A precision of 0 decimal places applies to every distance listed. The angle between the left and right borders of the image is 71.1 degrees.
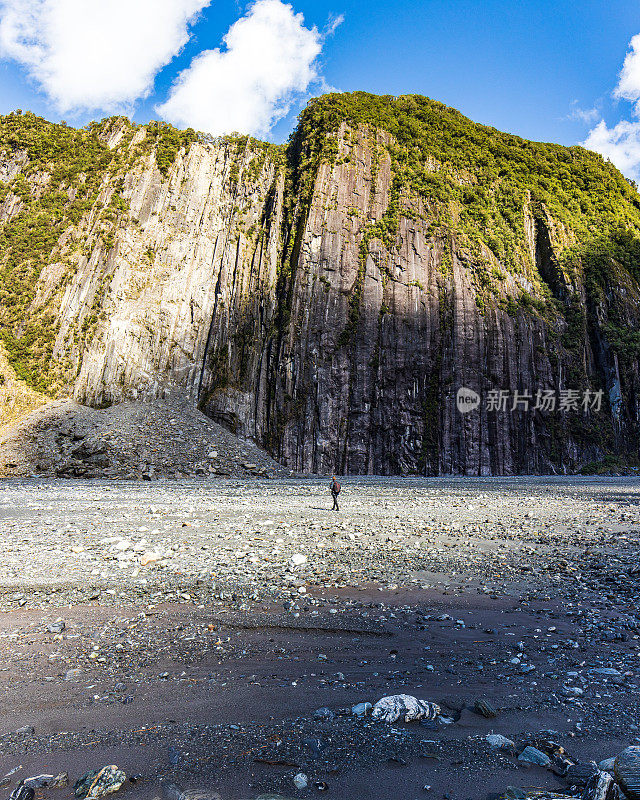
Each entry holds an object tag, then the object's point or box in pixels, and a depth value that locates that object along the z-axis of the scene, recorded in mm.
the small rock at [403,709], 3584
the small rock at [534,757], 3016
